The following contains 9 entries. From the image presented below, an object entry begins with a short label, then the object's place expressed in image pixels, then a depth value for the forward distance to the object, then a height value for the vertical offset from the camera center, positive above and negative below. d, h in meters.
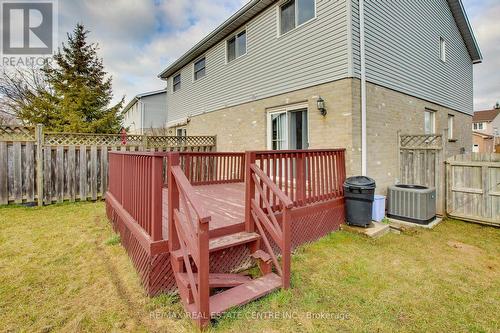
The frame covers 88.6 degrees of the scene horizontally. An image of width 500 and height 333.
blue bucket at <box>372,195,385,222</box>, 5.64 -0.96
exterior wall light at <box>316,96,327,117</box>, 6.12 +1.42
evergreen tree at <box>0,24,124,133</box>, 13.10 +3.73
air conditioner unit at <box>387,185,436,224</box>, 5.58 -0.87
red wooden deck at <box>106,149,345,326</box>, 2.51 -0.79
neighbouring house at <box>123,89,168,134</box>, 21.77 +4.77
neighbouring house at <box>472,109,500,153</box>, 42.00 +7.21
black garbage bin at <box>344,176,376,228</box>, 5.03 -0.70
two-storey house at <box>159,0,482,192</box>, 5.93 +2.65
